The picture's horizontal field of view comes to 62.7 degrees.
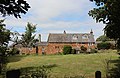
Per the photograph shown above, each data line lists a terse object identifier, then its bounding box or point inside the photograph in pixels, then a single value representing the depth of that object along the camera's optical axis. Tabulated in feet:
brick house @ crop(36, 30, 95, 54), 125.99
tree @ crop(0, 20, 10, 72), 15.46
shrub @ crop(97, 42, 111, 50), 108.77
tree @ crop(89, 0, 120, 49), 29.02
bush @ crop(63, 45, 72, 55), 95.53
